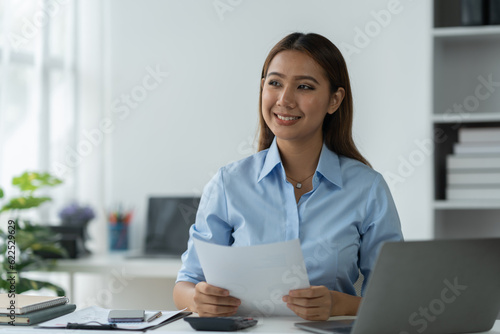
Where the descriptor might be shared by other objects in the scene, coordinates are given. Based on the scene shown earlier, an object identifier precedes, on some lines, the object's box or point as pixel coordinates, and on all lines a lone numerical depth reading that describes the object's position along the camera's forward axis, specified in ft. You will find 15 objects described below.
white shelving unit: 9.77
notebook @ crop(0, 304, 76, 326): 4.65
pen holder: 11.35
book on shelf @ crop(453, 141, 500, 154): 9.16
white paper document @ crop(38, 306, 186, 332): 4.59
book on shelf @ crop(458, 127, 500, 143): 9.19
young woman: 5.66
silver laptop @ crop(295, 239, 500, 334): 4.01
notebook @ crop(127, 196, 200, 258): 10.80
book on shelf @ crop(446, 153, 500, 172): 9.14
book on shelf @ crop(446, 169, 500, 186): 9.13
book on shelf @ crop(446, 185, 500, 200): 9.11
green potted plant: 9.31
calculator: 4.41
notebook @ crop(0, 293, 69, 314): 4.71
